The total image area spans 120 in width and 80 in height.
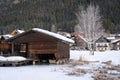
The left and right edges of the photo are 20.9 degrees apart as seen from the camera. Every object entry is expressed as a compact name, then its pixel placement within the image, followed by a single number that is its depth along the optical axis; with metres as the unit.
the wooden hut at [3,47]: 47.27
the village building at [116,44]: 116.57
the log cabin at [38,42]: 38.38
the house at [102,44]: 124.04
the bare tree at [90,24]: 63.12
